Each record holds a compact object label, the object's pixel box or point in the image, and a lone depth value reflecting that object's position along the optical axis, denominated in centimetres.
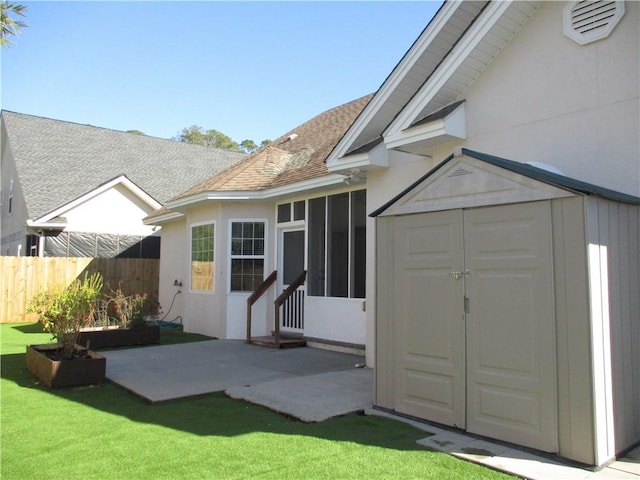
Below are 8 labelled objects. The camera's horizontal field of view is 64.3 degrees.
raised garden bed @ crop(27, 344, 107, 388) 724
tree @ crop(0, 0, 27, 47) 758
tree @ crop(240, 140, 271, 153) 6266
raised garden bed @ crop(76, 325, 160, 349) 1098
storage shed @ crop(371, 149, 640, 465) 424
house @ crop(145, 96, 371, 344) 1020
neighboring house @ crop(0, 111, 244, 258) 2003
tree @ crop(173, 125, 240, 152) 5966
